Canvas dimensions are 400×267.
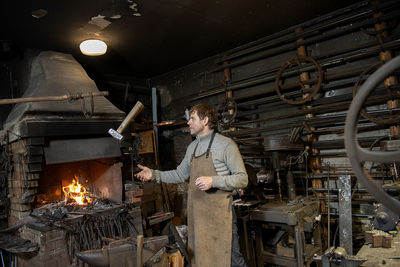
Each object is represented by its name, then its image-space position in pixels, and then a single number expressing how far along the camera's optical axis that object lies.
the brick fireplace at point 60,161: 3.10
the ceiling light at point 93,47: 4.19
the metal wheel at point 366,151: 0.99
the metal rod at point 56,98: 2.98
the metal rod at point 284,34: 3.77
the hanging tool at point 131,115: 2.99
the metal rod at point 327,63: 3.38
